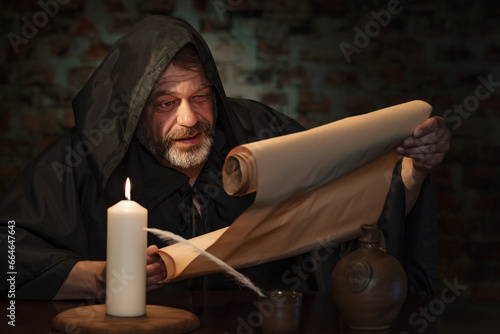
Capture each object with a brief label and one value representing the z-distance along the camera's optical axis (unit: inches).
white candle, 78.7
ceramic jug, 80.8
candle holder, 78.0
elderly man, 108.1
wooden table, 84.1
